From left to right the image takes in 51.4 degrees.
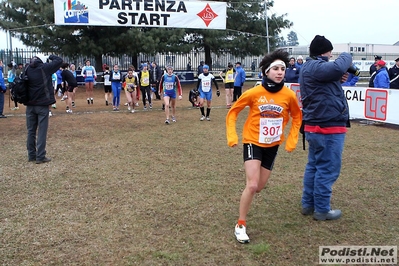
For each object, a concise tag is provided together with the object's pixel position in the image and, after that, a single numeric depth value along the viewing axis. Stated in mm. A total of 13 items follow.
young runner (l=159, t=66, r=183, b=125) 12820
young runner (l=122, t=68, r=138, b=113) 15508
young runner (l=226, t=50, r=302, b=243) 4441
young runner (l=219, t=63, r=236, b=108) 17445
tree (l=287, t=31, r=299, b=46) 105750
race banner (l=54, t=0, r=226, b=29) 20750
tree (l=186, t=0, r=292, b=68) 29828
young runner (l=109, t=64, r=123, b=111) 16266
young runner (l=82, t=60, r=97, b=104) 18795
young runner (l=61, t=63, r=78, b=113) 16131
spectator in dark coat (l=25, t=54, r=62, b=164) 7973
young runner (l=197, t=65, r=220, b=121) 13750
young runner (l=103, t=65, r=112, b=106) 17922
